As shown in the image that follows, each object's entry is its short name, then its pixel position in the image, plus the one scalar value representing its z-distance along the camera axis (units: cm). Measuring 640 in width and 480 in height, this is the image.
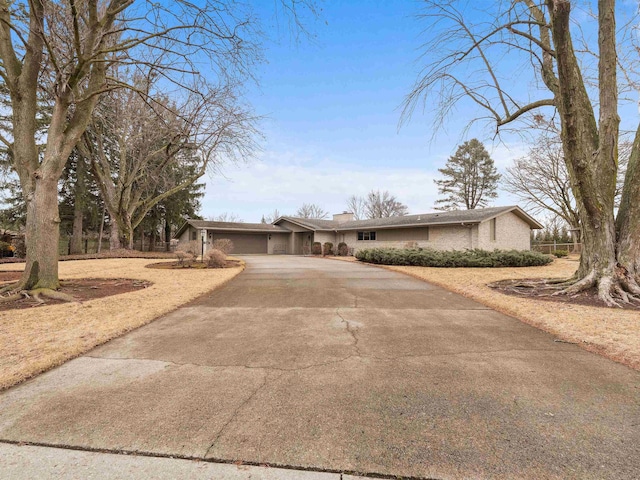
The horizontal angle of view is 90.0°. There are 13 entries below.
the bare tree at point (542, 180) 2665
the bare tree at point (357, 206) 5094
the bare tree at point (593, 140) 703
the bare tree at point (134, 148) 1777
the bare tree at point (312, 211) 5772
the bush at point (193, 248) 1640
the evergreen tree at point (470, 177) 3788
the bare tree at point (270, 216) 6594
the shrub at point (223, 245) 1744
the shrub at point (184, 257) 1518
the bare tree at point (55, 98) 706
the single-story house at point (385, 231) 2005
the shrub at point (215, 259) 1477
